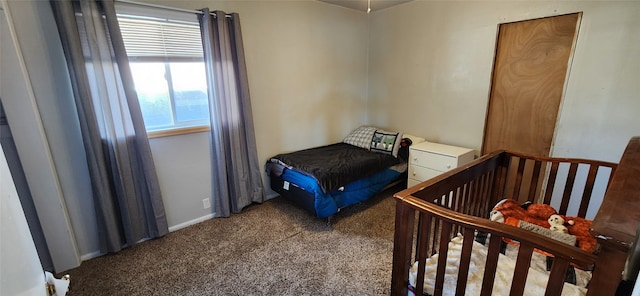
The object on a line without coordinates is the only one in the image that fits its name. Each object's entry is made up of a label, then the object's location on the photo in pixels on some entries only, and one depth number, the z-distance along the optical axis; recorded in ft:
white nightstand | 8.73
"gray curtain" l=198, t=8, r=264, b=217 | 7.72
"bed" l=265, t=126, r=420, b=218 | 8.09
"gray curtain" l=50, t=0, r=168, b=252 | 5.90
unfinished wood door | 7.34
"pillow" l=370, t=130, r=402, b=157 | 10.03
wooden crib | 2.49
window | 6.87
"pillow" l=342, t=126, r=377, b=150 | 10.88
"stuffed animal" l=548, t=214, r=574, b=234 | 5.09
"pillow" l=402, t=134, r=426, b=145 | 10.42
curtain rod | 6.47
